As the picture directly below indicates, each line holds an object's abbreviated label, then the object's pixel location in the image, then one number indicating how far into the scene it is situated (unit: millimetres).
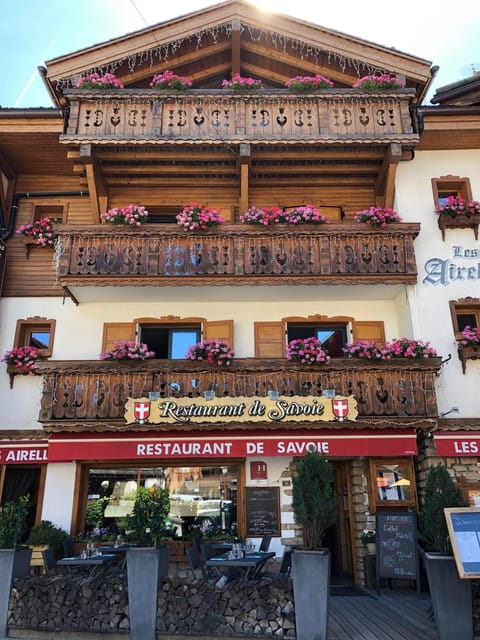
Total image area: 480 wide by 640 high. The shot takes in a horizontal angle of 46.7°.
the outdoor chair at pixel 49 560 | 8984
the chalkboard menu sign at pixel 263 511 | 11695
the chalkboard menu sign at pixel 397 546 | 10422
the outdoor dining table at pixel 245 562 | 8016
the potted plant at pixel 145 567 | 7508
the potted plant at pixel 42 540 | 10883
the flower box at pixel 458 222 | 13102
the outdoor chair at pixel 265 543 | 10295
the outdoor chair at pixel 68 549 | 10195
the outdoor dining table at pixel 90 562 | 8680
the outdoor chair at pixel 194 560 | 8742
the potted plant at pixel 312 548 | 7094
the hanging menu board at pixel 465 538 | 6992
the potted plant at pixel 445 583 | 7023
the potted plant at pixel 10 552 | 8155
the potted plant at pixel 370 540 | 11469
